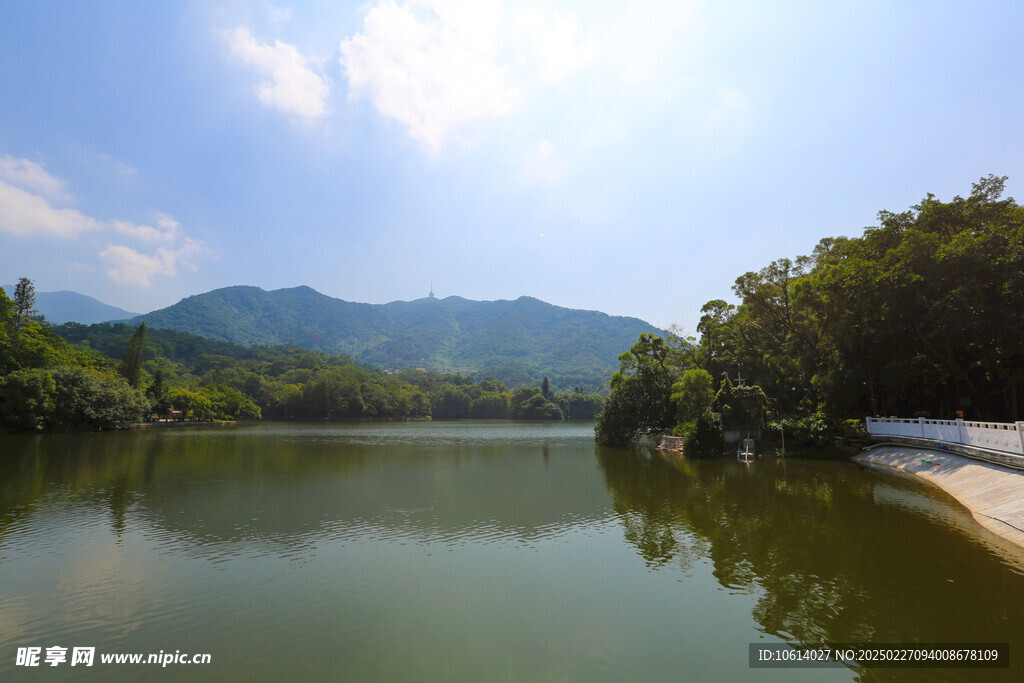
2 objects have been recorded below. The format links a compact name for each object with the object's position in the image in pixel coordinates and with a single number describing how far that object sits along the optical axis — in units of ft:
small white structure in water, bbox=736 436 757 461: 100.73
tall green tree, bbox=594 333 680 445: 138.10
